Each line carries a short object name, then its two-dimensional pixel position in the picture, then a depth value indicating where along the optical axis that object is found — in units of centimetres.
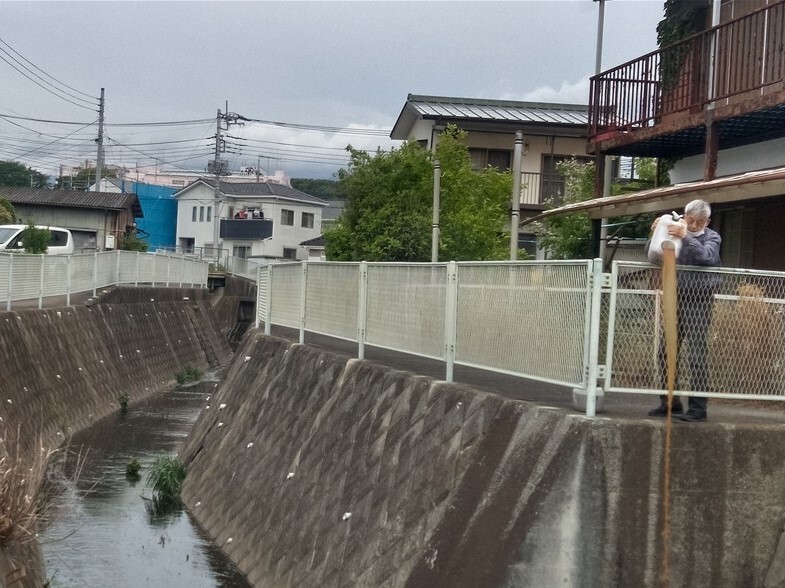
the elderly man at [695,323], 661
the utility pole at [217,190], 6004
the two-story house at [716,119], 1143
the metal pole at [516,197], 1312
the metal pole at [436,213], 1757
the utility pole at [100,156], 5516
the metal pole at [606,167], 1641
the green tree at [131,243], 5019
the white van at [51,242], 2989
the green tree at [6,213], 3638
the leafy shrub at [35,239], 2966
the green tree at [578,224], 1689
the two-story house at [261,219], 6556
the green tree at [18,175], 9150
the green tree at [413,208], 2191
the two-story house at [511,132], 3347
